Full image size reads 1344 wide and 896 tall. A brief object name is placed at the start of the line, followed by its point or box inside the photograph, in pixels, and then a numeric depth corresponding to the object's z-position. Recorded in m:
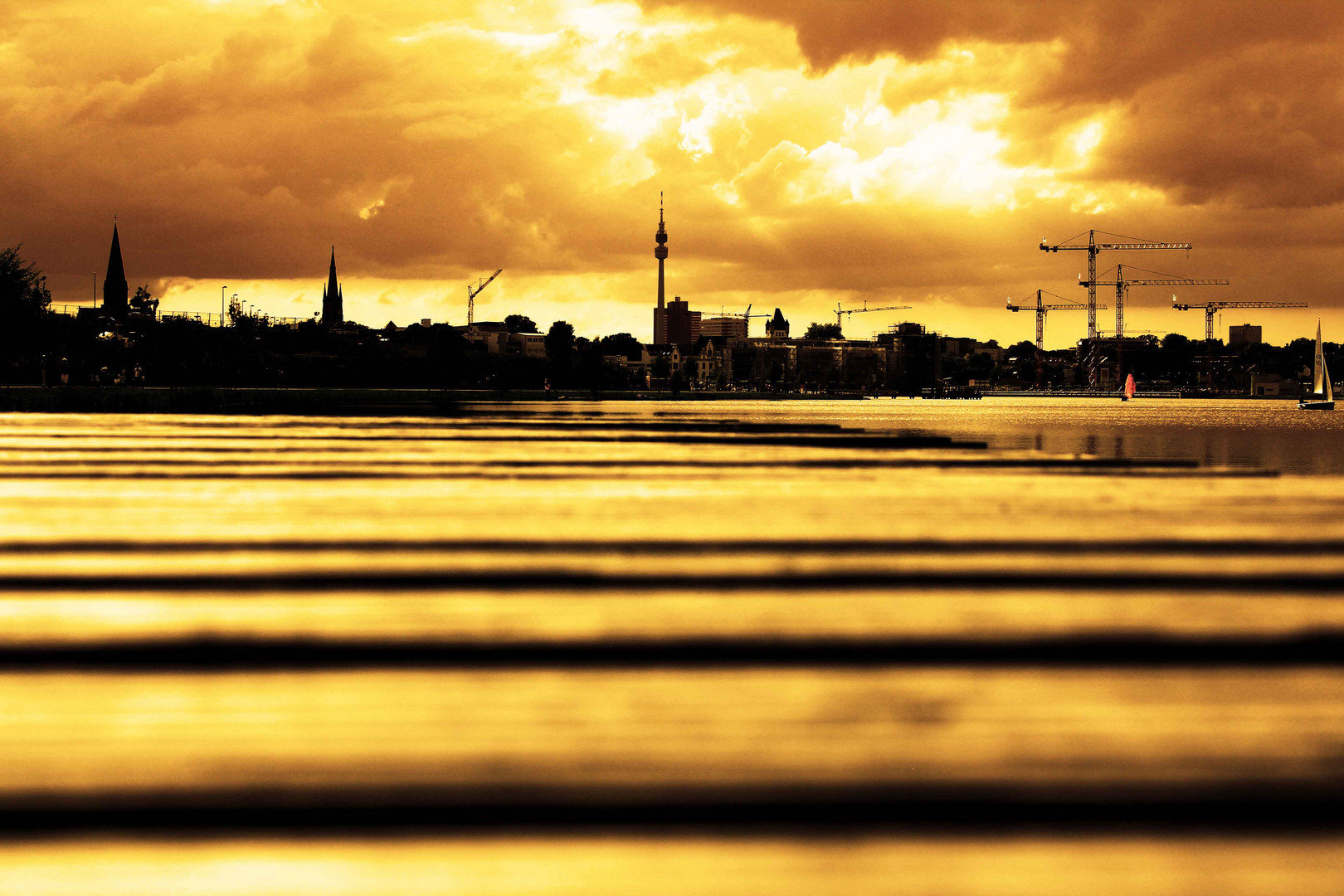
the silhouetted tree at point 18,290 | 61.97
